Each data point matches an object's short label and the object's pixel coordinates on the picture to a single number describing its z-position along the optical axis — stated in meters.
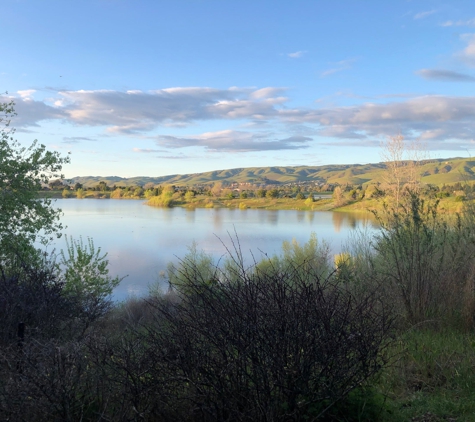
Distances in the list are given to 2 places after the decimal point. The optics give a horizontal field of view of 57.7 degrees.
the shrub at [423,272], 6.04
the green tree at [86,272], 12.26
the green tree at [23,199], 11.67
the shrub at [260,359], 2.81
